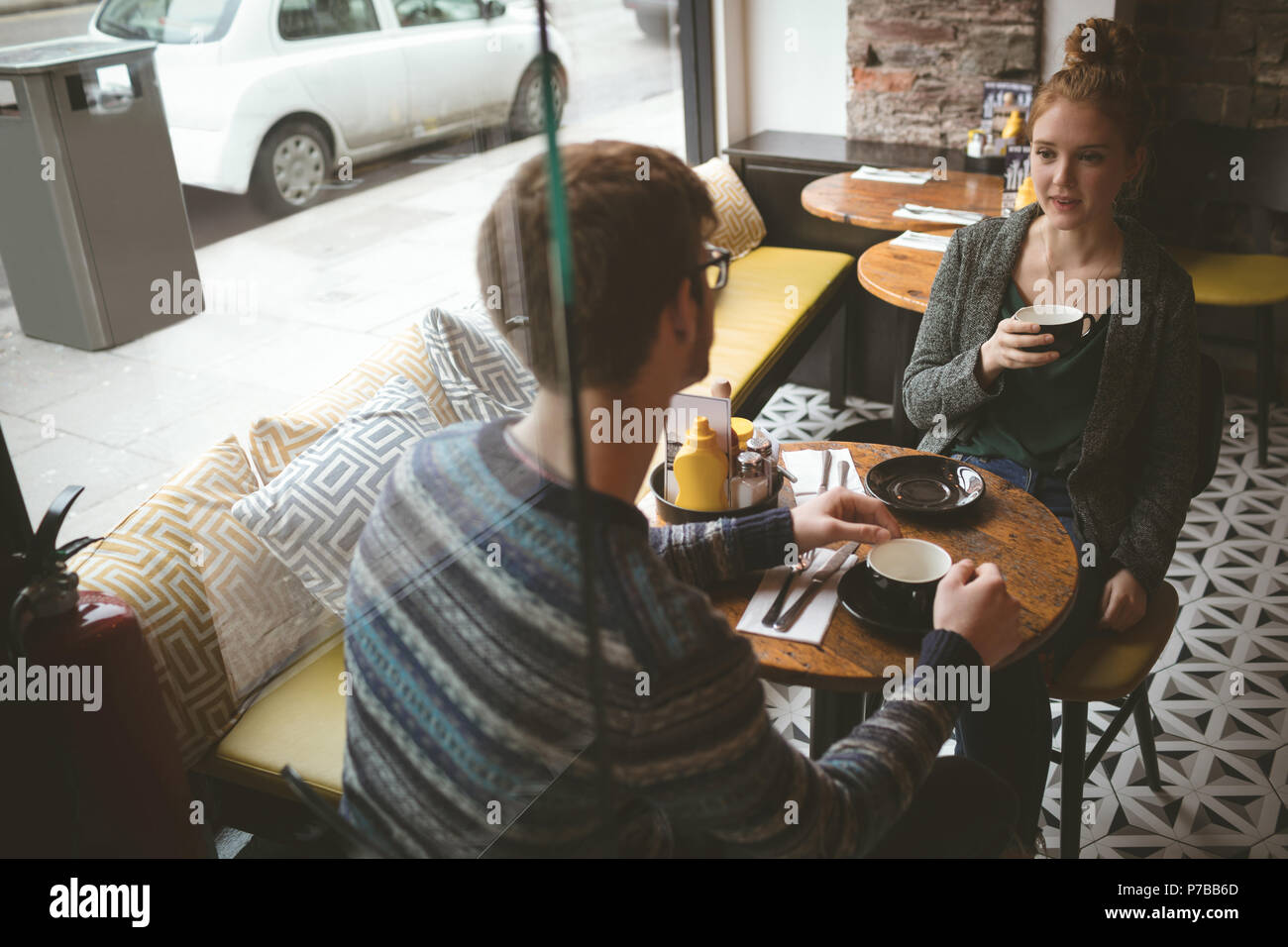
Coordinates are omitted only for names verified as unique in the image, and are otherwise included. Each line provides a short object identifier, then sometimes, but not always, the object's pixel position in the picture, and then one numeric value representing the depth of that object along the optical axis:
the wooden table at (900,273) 2.68
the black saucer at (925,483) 1.63
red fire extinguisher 0.67
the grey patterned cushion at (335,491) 0.86
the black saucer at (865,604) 1.33
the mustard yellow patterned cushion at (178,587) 0.75
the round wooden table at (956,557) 1.31
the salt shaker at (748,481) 1.60
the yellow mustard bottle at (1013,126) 3.50
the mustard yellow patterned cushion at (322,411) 1.34
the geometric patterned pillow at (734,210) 3.85
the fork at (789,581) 1.41
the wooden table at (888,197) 3.27
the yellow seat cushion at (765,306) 3.13
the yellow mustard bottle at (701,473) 1.54
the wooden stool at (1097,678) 1.68
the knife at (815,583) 1.39
